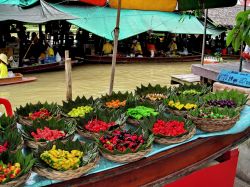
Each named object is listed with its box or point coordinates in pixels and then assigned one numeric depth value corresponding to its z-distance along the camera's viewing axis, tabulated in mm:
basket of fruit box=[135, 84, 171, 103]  4960
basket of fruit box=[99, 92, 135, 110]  4424
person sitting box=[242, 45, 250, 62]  8350
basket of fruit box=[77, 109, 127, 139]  3490
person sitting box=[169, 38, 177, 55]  19703
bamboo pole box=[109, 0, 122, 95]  4952
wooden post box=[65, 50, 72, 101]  5316
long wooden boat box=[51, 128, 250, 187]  2891
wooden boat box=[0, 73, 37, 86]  11512
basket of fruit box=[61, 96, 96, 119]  3931
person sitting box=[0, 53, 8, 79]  11147
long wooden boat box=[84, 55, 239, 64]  17281
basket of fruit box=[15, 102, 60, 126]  3703
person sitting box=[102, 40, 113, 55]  17406
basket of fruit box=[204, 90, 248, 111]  4703
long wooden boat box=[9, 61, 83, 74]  13462
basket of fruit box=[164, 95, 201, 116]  4355
